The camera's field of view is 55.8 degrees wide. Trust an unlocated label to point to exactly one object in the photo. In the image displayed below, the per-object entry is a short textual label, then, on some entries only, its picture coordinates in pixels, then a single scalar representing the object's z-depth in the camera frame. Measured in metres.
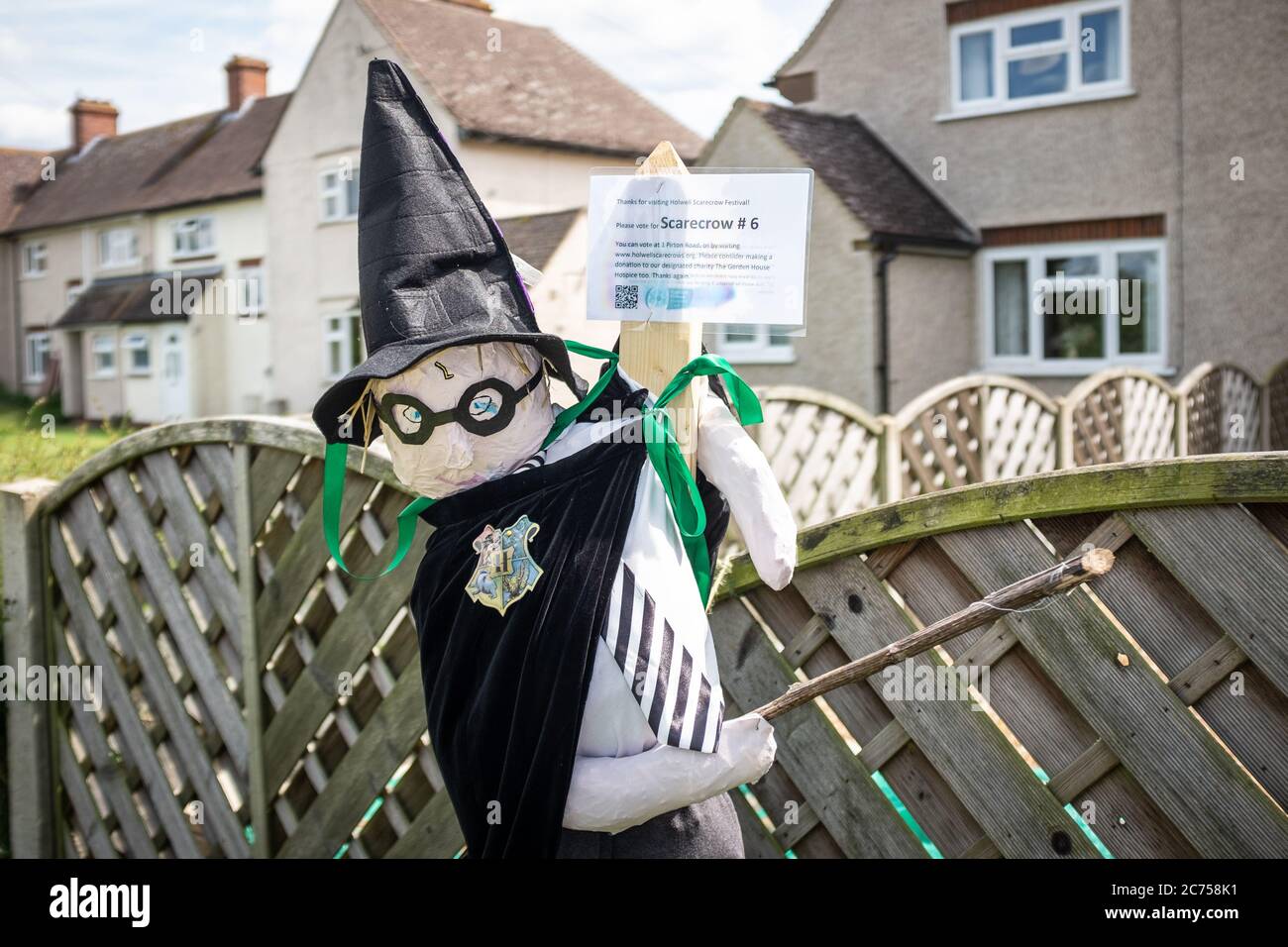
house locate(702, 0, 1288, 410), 12.68
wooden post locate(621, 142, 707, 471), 2.14
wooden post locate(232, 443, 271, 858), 3.51
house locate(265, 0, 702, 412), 20.98
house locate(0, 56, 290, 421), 27.12
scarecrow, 2.03
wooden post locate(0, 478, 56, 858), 4.18
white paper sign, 2.06
